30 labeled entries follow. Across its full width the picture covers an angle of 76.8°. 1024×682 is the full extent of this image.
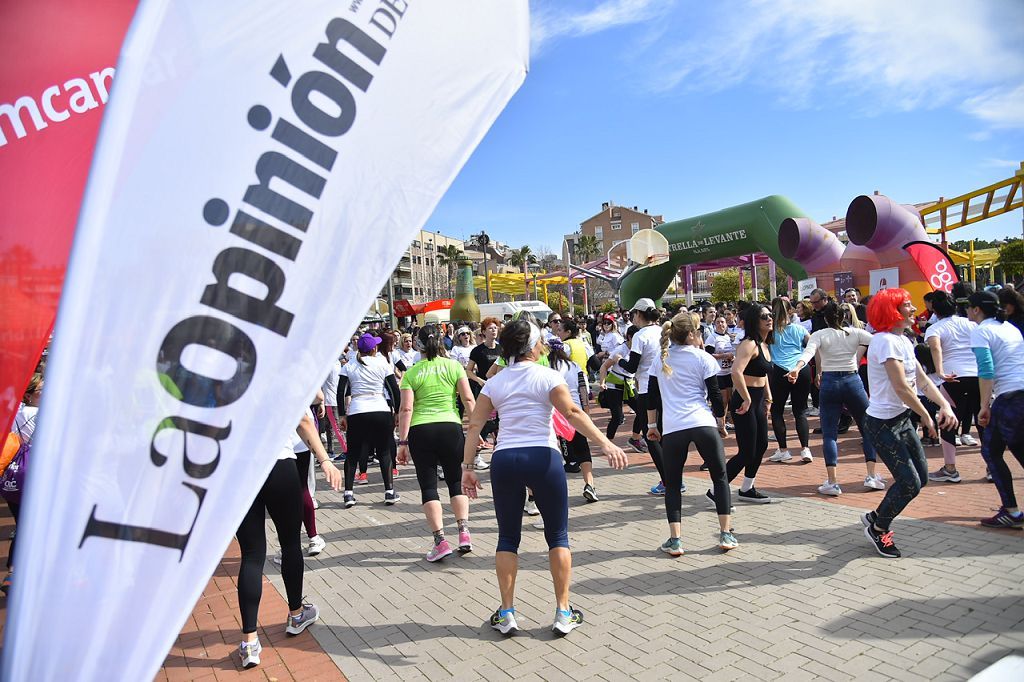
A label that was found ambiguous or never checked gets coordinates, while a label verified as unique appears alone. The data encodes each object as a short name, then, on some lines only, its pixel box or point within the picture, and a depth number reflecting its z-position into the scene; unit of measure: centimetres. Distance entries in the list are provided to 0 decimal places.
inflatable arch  1534
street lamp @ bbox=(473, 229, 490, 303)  4176
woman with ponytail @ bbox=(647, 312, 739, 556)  499
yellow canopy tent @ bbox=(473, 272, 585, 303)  5222
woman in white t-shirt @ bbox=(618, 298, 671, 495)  677
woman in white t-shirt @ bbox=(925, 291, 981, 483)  643
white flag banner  112
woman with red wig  451
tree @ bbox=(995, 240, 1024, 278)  4463
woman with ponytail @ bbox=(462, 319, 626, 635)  379
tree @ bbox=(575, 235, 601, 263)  9200
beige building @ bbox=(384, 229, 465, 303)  9400
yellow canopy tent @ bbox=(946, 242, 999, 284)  4229
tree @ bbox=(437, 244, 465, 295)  9306
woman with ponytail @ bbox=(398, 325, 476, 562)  542
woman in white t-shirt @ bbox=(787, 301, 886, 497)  622
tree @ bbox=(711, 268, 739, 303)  6328
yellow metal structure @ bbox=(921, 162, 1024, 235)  2190
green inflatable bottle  3856
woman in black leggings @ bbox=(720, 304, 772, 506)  603
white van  3537
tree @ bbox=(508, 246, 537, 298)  8729
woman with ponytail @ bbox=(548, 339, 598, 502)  648
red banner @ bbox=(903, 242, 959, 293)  1316
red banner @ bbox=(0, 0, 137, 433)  228
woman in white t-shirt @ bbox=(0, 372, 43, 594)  503
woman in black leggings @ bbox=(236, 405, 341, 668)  373
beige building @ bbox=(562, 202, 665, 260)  10106
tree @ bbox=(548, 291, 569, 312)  6454
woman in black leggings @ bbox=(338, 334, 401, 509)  696
